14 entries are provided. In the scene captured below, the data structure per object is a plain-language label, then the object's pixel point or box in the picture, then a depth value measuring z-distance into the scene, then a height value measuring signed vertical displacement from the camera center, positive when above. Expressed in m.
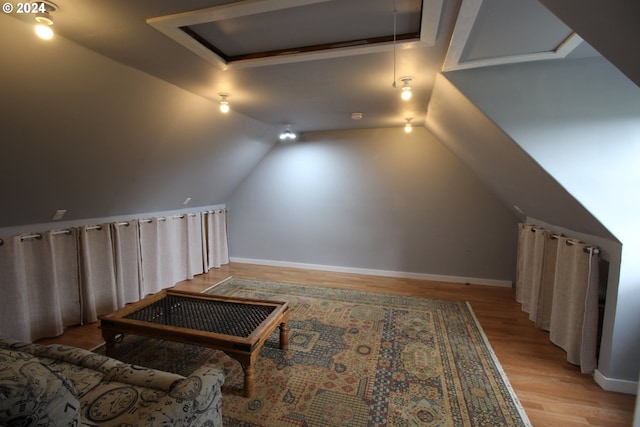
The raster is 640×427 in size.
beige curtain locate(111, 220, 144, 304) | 3.38 -1.00
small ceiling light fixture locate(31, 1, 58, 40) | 1.35 +0.82
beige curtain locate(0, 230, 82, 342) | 2.44 -1.01
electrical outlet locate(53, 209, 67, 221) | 2.77 -0.34
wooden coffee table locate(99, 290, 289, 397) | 1.98 -1.19
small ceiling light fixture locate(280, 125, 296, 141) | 4.28 +0.75
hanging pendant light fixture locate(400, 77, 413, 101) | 2.17 +0.83
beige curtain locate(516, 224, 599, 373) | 2.20 -1.02
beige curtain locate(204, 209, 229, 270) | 4.85 -1.02
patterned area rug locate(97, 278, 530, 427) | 1.82 -1.54
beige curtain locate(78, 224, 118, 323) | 3.02 -1.06
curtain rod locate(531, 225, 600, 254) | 2.19 -0.53
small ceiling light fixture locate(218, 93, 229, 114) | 2.68 +0.83
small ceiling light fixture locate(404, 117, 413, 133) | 3.81 +0.81
